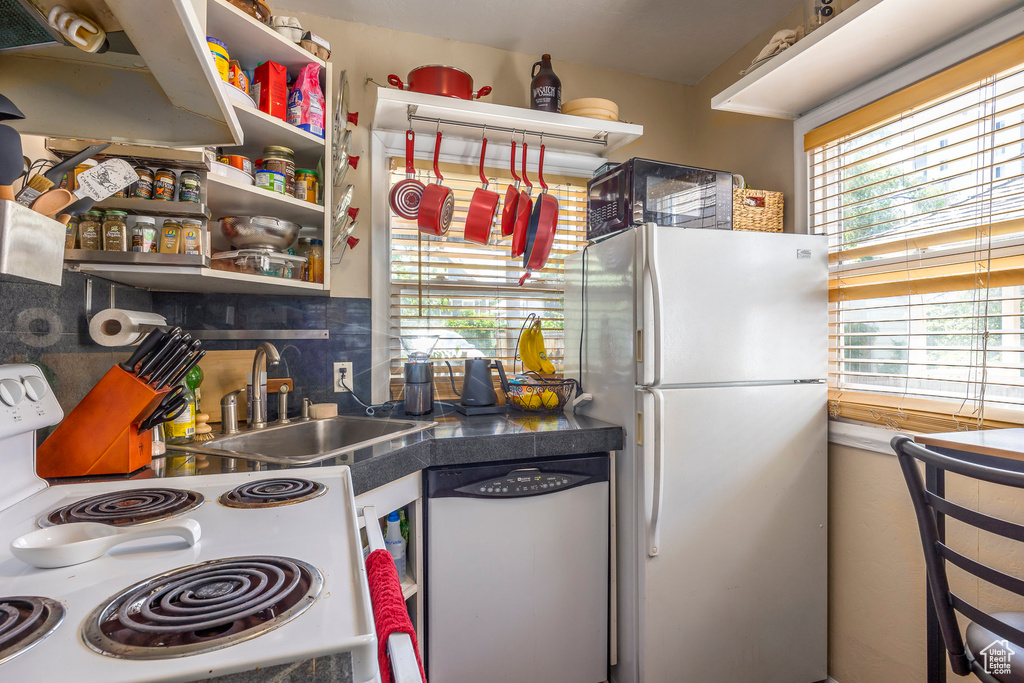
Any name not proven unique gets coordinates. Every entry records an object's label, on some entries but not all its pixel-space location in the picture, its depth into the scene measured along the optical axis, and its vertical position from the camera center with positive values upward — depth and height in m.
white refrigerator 1.62 -0.37
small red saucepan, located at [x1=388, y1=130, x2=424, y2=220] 2.00 +0.55
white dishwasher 1.58 -0.72
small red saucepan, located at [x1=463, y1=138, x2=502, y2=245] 1.99 +0.48
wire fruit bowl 2.07 -0.21
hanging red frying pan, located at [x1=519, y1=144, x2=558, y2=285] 2.00 +0.42
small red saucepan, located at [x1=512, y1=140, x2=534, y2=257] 2.04 +0.48
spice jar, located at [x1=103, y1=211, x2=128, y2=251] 1.25 +0.26
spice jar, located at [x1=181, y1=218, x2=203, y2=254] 1.34 +0.27
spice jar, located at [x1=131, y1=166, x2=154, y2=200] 1.30 +0.39
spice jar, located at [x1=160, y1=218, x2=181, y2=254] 1.33 +0.26
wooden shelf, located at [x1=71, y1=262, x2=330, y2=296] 1.30 +0.17
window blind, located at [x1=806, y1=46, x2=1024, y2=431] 1.39 +0.26
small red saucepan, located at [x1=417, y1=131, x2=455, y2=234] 1.93 +0.48
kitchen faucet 1.74 -0.14
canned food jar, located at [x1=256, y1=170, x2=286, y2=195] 1.57 +0.48
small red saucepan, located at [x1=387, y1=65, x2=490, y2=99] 1.92 +0.95
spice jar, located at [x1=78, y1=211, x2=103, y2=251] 1.23 +0.26
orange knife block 1.14 -0.20
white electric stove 0.50 -0.30
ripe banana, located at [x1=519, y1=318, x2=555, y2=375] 2.27 -0.05
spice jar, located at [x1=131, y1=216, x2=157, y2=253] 1.29 +0.26
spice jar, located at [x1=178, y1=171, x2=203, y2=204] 1.35 +0.39
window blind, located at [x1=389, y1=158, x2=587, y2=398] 2.19 +0.23
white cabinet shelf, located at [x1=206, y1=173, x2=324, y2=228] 1.45 +0.41
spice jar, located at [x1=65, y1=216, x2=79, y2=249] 1.20 +0.25
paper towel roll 1.26 +0.03
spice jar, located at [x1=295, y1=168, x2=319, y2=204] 1.66 +0.49
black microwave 1.83 +0.51
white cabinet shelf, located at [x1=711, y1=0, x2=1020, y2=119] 1.37 +0.86
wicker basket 2.00 +0.50
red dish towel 0.64 -0.35
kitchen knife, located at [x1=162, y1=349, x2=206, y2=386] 1.25 -0.08
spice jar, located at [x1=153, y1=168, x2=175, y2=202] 1.32 +0.39
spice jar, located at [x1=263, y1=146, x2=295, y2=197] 1.59 +0.54
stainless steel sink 1.53 -0.32
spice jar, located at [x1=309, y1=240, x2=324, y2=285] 1.73 +0.24
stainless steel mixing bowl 1.53 +0.32
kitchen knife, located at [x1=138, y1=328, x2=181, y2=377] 1.20 -0.02
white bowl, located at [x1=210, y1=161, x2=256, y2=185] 1.41 +0.46
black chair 0.88 -0.43
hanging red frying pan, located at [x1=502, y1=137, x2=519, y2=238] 2.07 +0.52
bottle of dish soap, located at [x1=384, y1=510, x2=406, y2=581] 1.63 -0.63
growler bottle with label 2.10 +1.01
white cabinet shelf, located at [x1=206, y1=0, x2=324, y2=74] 1.43 +0.88
